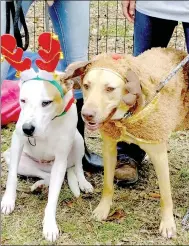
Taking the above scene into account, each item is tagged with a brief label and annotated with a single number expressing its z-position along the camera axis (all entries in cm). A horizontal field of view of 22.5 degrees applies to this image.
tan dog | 175
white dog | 195
